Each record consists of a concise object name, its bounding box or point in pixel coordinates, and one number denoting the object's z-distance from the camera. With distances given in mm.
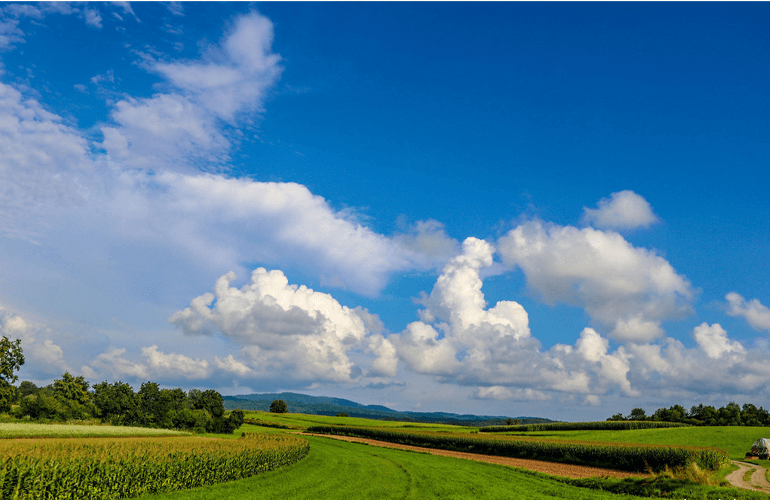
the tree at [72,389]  103688
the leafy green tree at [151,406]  91075
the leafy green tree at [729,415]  134562
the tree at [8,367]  70250
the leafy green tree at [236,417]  96125
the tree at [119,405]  93625
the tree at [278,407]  182875
